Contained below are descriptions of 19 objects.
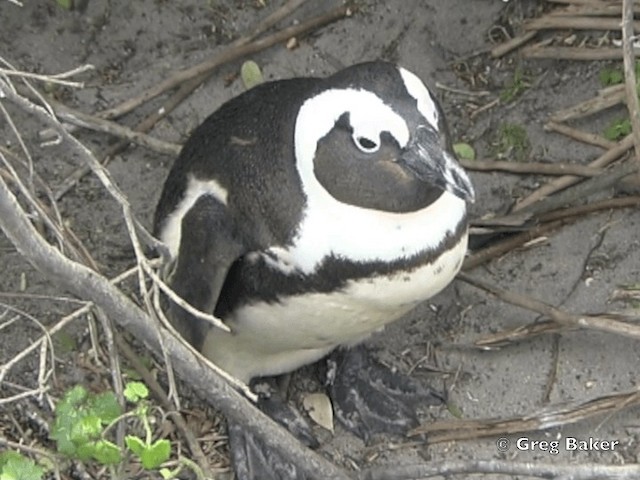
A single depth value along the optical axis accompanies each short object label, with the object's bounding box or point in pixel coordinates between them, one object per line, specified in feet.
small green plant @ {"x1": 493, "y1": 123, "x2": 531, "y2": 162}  17.89
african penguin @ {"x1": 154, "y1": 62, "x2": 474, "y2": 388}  12.85
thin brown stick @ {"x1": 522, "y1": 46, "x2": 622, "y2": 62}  17.65
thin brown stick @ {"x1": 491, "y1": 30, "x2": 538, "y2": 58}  18.37
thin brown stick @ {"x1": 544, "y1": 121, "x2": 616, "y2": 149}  17.47
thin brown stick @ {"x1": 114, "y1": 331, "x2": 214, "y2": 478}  15.53
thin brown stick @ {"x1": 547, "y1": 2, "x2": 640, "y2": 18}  17.80
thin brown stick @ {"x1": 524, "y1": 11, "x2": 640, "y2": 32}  17.83
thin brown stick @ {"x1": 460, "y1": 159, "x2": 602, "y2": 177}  17.24
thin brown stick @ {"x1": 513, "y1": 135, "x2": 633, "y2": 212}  17.11
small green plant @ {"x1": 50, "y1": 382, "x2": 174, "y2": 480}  11.33
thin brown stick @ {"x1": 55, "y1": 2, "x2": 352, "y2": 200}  18.63
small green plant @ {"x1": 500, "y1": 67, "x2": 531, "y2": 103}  18.17
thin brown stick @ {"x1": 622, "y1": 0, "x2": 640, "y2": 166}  13.57
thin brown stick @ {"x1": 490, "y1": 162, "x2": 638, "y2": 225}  16.48
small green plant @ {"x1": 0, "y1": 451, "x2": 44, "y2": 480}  11.53
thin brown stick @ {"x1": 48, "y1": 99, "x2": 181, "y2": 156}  18.16
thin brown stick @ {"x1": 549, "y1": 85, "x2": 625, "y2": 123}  17.39
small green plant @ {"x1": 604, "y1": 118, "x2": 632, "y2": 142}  17.30
